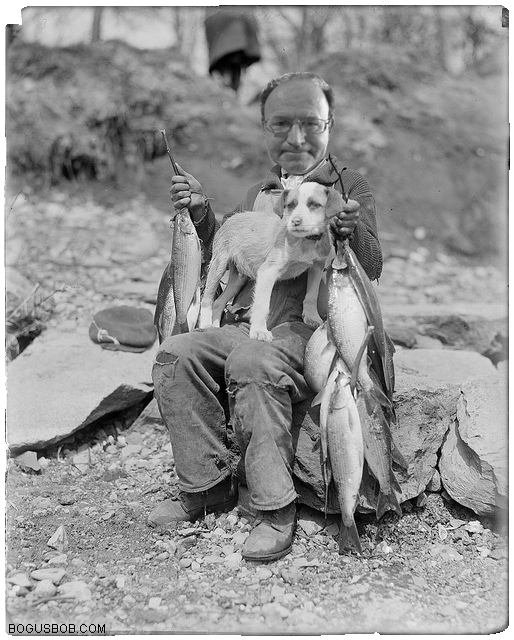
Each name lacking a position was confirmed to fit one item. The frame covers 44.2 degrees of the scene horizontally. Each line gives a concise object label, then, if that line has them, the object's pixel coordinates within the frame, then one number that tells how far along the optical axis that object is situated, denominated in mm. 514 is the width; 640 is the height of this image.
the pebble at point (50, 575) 2680
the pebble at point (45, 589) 2582
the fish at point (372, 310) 2600
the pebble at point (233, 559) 2779
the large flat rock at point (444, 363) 4027
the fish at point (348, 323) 2584
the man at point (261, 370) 2764
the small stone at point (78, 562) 2802
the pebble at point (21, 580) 2652
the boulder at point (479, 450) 2988
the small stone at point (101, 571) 2719
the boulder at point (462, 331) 5367
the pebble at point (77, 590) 2559
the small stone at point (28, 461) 3717
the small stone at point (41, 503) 3340
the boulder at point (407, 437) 2965
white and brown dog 2727
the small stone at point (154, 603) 2506
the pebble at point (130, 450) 3972
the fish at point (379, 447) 2611
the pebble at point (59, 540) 2943
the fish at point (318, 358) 2699
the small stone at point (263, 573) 2666
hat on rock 4594
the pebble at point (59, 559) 2818
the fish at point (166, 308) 3262
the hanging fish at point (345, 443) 2568
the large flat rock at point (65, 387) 3824
